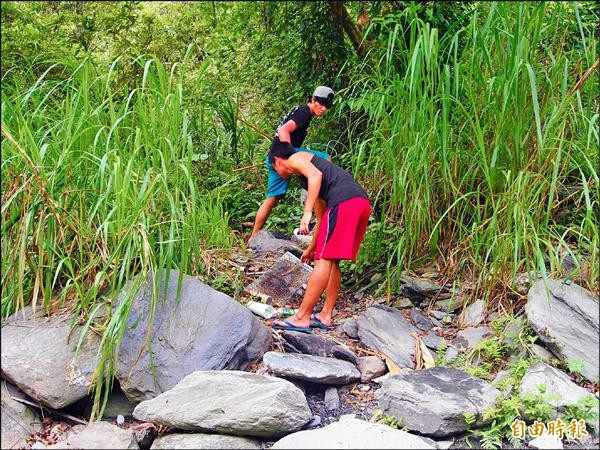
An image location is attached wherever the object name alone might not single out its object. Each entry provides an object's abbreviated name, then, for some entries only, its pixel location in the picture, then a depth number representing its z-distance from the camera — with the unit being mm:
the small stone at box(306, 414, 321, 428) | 3189
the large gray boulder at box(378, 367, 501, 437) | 2980
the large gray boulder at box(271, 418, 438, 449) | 2709
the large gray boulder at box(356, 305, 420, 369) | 3719
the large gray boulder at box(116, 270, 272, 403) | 3416
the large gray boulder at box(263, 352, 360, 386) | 3401
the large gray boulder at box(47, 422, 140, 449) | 2887
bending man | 3959
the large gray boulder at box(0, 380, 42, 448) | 3141
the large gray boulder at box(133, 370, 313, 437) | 2941
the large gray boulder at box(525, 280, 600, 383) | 3297
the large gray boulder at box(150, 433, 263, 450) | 2920
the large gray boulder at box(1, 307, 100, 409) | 3318
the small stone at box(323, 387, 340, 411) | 3383
